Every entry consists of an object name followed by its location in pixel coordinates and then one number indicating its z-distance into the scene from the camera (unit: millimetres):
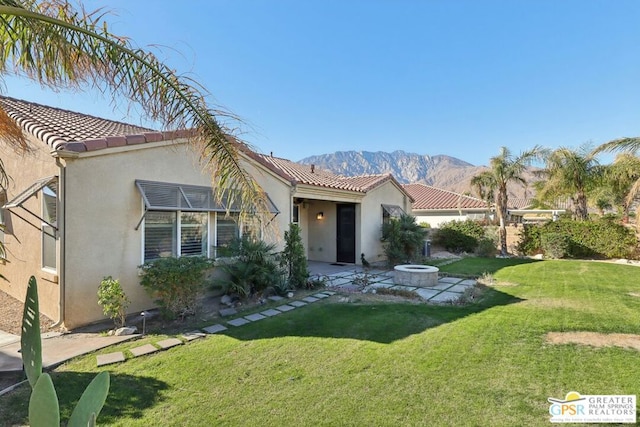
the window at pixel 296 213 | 21906
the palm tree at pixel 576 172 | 25531
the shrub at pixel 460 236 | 28266
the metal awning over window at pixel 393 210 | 23359
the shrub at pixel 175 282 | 9352
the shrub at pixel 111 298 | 8695
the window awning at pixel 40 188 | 8617
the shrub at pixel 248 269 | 11844
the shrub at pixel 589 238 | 22812
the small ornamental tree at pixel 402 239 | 20750
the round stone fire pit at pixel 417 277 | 15227
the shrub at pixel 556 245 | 24234
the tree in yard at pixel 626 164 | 19047
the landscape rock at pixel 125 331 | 8664
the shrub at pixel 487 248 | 26594
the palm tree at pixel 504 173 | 25938
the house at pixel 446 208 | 39375
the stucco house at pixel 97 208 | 9031
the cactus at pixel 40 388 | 2133
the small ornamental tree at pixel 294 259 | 14336
